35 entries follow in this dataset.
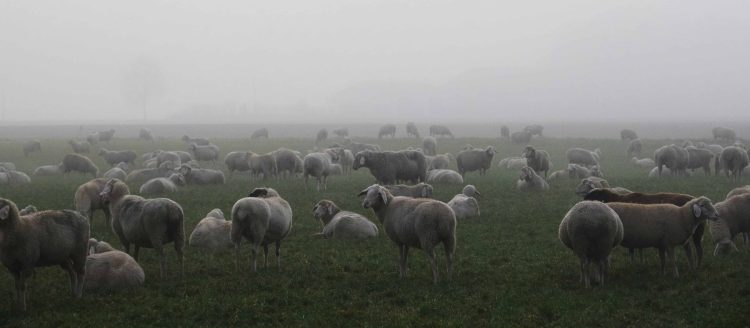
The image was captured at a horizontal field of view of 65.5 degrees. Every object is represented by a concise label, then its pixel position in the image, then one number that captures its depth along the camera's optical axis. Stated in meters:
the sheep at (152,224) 12.52
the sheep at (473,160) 33.81
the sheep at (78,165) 36.06
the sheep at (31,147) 49.22
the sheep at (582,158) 40.59
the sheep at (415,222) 12.08
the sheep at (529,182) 26.62
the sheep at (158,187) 27.09
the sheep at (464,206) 19.90
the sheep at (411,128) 67.50
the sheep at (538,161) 32.12
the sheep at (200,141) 51.25
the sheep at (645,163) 42.61
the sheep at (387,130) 65.91
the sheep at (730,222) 14.09
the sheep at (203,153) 43.38
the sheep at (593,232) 11.48
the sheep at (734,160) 28.73
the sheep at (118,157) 43.72
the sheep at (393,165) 27.34
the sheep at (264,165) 32.91
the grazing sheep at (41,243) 10.25
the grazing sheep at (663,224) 12.34
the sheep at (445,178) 29.98
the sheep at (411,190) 21.43
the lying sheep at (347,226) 16.92
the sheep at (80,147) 49.38
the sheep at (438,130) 67.82
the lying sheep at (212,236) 15.61
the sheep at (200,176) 30.79
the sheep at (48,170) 37.48
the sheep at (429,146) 49.34
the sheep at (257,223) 12.96
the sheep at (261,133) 68.44
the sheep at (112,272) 11.64
